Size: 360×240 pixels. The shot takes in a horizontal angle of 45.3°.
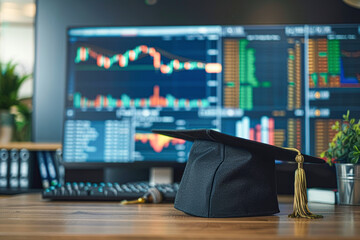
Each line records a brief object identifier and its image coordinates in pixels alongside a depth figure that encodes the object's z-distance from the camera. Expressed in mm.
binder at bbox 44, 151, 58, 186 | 1740
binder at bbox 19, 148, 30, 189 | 1717
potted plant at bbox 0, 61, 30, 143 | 2002
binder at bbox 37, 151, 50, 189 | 1745
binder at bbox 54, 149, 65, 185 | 1733
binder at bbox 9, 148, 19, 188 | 1718
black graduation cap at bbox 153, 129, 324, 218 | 855
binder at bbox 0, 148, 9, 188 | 1724
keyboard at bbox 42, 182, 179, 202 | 1181
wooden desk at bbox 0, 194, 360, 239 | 672
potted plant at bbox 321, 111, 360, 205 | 1093
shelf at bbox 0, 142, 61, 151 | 1670
